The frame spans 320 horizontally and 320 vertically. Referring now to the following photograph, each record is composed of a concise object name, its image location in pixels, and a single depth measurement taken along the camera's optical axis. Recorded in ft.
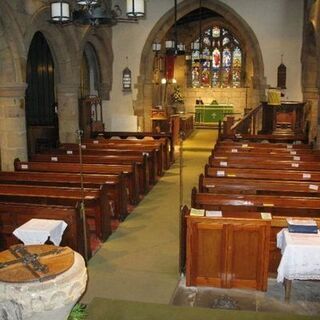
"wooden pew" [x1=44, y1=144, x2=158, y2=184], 32.22
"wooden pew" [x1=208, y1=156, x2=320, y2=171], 26.53
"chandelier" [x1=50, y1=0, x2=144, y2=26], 21.11
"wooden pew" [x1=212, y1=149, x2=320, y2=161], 28.81
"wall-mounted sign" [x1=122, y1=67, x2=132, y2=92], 50.06
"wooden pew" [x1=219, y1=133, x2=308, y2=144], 38.88
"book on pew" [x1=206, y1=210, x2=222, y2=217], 16.36
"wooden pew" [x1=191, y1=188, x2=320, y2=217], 18.33
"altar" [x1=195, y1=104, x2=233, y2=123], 69.26
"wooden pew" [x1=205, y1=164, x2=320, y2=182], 23.88
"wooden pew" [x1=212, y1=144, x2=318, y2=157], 30.47
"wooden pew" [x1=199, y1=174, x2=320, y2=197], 21.04
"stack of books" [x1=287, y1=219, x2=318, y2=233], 15.71
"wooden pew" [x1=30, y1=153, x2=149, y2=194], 29.68
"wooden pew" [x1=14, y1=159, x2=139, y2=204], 26.96
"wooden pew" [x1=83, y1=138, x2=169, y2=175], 35.68
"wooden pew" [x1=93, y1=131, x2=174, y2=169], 41.11
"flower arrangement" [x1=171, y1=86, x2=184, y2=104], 70.28
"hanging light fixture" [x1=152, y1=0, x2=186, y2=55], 40.83
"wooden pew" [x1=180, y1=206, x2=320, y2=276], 16.62
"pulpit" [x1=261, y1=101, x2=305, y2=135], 40.81
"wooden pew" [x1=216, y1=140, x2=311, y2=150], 33.11
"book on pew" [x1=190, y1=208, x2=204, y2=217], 16.30
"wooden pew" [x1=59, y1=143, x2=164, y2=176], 34.45
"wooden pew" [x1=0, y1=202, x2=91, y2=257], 18.16
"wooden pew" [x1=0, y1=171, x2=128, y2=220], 23.79
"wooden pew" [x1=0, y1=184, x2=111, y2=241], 20.45
